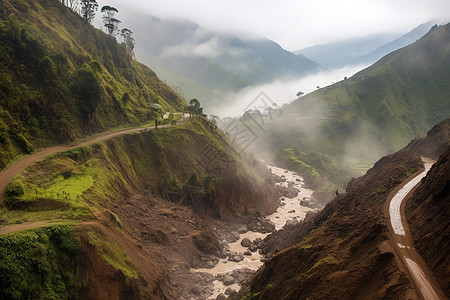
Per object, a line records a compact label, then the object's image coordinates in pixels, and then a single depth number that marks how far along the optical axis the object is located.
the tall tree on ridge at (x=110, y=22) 104.94
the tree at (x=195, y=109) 90.75
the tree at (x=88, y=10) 89.89
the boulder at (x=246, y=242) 62.94
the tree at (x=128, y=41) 128.52
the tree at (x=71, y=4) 90.61
